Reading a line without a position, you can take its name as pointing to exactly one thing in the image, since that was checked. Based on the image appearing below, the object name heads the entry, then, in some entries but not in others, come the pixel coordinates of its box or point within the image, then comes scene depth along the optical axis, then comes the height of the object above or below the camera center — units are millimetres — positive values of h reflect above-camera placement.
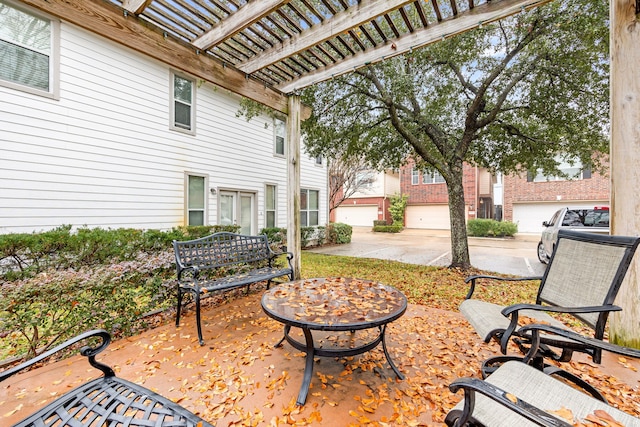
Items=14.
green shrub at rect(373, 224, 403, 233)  18859 -1088
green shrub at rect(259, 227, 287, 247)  8425 -645
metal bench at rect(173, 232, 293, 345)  3216 -709
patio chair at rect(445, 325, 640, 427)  1028 -872
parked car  6453 -195
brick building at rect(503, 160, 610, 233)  14609 +992
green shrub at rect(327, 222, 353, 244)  12383 -961
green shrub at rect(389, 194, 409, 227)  19859 +333
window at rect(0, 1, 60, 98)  4516 +2750
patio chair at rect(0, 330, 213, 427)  1243 -958
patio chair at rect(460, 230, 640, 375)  1808 -619
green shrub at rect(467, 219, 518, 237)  15452 -854
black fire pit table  2045 -817
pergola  2500 +2015
